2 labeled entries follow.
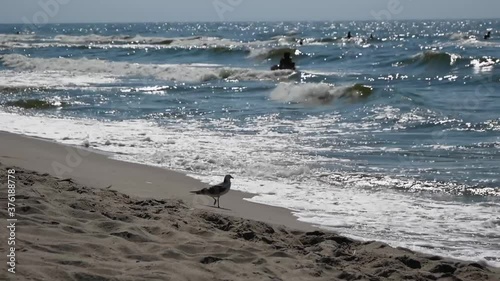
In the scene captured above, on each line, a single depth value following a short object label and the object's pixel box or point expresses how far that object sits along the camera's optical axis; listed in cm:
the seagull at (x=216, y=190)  1464
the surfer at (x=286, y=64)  5744
